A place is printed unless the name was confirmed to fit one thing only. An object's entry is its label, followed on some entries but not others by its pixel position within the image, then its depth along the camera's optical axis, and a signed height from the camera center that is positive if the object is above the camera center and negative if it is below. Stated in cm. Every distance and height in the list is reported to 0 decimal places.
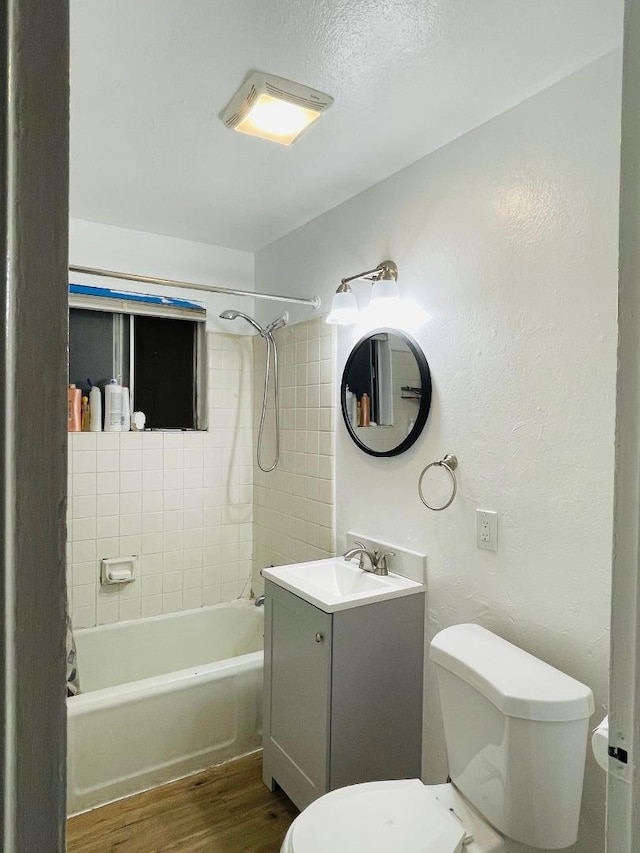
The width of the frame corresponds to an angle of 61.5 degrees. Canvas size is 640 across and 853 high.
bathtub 209 -125
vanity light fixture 204 +51
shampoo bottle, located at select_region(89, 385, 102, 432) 278 +6
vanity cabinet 181 -95
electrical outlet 174 -34
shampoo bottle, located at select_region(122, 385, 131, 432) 287 +6
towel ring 189 -14
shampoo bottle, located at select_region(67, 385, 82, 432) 270 +6
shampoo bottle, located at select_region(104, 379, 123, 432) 281 +7
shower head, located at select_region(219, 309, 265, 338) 278 +56
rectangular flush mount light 159 +99
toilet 129 -91
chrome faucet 216 -54
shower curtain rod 223 +61
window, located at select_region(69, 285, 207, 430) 284 +40
